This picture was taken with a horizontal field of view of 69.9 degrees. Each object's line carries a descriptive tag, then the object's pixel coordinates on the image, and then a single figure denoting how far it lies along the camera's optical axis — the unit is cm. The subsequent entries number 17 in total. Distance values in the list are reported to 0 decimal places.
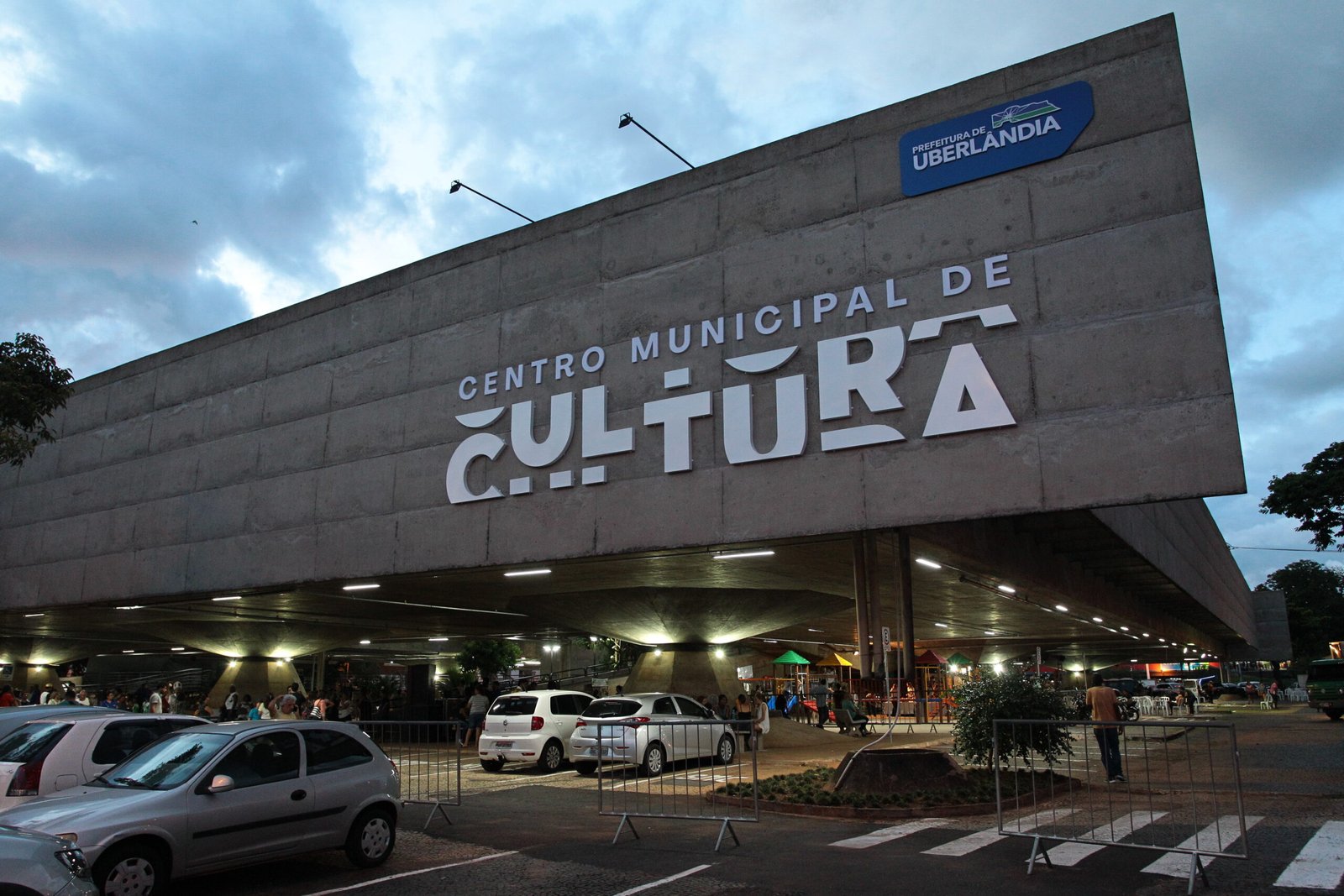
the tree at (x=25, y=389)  2027
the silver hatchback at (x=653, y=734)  1673
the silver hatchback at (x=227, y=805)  745
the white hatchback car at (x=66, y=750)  959
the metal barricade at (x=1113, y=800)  877
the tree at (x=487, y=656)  5275
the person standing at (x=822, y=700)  3251
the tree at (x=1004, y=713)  1328
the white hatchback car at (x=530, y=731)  1859
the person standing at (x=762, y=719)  2239
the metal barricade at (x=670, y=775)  1198
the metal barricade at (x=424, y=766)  1305
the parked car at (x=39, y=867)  464
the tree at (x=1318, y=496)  3719
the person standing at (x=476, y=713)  2466
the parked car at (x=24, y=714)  1153
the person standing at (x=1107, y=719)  1309
